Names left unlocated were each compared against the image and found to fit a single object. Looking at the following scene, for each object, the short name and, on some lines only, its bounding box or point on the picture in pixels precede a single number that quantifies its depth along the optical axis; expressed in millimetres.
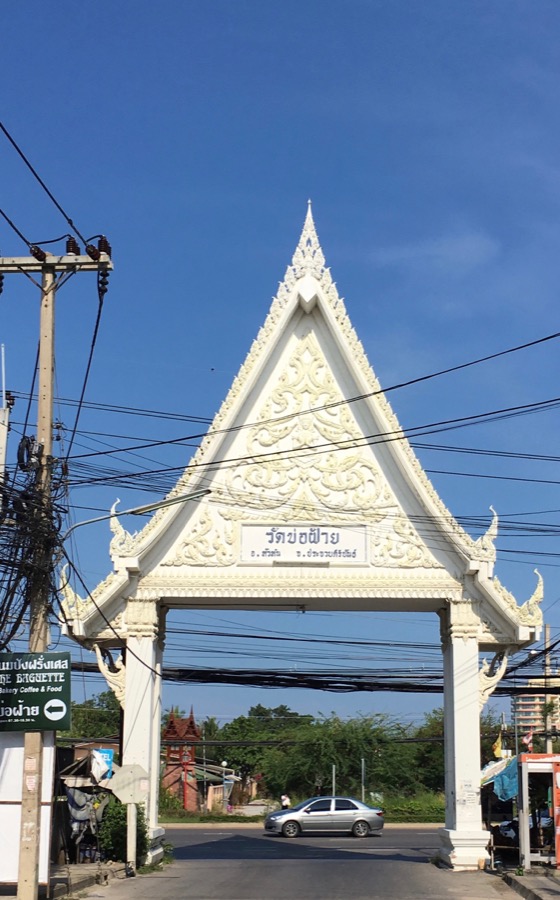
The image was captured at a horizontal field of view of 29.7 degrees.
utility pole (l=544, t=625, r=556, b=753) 43681
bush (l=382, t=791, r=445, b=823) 47000
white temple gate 19203
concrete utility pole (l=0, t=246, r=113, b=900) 13062
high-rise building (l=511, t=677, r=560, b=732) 51900
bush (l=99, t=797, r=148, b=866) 18125
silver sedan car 33656
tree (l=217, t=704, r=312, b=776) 62406
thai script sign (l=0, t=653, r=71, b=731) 13625
